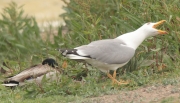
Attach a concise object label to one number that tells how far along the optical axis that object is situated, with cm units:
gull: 1444
